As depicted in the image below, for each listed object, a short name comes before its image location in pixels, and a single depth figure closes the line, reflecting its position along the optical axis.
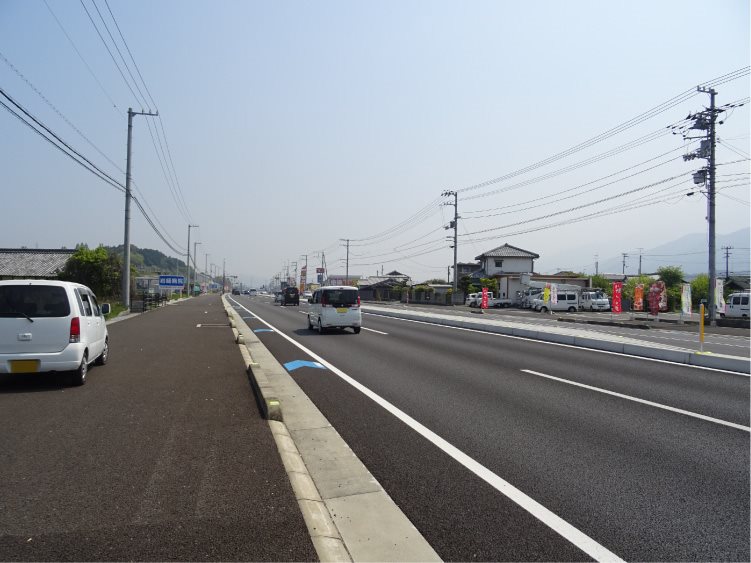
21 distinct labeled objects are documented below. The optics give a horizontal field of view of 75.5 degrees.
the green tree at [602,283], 70.53
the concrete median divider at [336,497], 3.24
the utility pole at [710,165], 29.50
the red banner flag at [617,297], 32.91
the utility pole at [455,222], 60.78
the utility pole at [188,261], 72.89
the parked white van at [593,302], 50.84
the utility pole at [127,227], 28.89
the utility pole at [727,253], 93.24
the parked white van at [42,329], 7.60
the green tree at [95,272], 42.53
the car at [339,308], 19.47
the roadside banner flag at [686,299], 29.09
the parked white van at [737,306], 36.22
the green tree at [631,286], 57.98
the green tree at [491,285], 68.56
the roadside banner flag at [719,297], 33.66
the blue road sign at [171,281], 52.53
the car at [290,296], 57.34
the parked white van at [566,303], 49.34
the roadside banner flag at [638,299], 39.83
